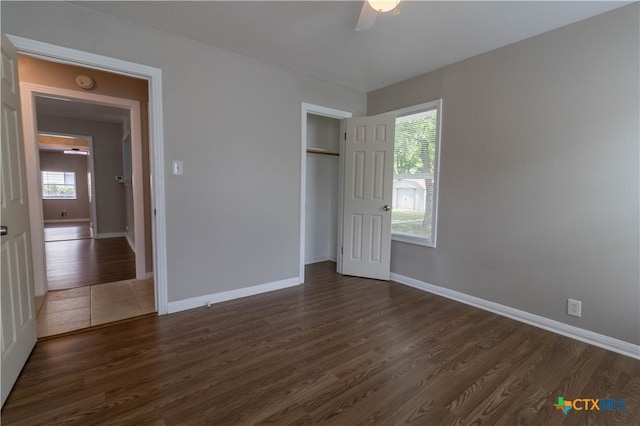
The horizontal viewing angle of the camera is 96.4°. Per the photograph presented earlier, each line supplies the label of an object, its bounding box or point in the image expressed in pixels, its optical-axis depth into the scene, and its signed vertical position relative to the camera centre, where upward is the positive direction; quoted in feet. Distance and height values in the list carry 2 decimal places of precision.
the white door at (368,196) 11.71 -0.15
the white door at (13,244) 5.24 -1.17
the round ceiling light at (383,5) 5.17 +3.44
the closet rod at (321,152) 13.88 +1.96
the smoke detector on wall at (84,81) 10.12 +3.78
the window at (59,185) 29.19 +0.19
